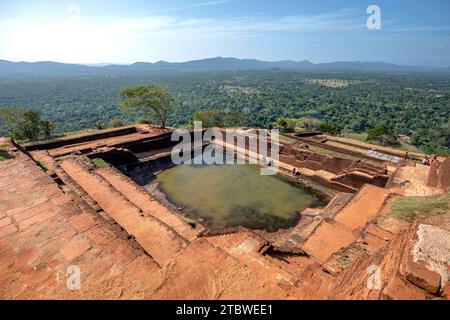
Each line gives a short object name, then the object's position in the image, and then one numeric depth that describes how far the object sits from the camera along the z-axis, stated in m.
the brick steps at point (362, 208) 8.12
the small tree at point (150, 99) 21.41
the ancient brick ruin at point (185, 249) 3.25
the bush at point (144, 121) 25.20
